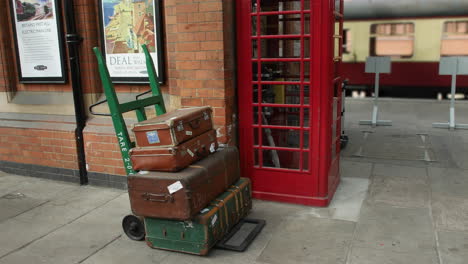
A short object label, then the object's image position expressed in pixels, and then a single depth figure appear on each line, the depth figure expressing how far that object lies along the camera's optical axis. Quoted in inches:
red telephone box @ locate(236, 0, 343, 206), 158.1
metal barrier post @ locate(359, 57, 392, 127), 336.8
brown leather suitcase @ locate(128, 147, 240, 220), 120.5
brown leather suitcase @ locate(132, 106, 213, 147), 122.5
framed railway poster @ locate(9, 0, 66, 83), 204.2
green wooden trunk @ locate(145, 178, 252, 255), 126.3
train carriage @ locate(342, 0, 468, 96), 417.4
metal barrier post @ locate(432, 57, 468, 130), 311.9
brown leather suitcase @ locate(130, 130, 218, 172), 122.9
